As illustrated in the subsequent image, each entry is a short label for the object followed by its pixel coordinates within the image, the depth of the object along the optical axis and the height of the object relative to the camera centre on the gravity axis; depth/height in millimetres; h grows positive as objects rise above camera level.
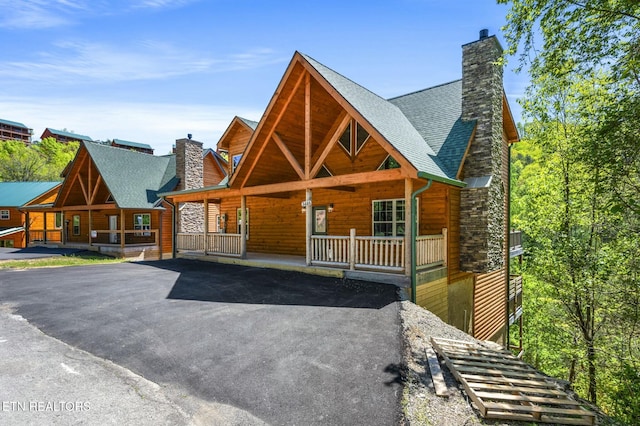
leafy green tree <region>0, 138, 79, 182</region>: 42406 +7974
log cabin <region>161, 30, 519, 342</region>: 8811 +1027
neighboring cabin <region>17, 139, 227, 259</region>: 19953 +1379
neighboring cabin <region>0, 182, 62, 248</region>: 27562 +413
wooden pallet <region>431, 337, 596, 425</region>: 3346 -2225
